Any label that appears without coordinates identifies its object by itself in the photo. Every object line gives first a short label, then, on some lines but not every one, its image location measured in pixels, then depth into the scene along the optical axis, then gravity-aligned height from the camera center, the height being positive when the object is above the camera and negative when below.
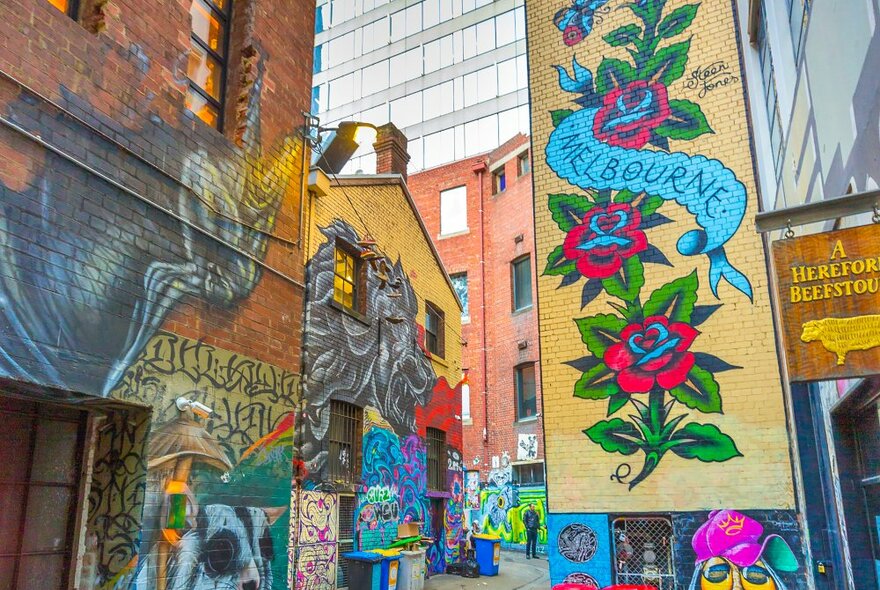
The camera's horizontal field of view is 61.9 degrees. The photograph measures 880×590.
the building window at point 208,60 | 8.56 +5.09
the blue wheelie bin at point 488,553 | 17.25 -1.30
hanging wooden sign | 4.00 +1.03
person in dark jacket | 23.00 -1.03
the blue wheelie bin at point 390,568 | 12.55 -1.19
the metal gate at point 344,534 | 12.79 -0.64
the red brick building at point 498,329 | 26.00 +6.05
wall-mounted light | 12.23 +6.86
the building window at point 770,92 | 8.60 +4.76
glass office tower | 32.88 +20.37
